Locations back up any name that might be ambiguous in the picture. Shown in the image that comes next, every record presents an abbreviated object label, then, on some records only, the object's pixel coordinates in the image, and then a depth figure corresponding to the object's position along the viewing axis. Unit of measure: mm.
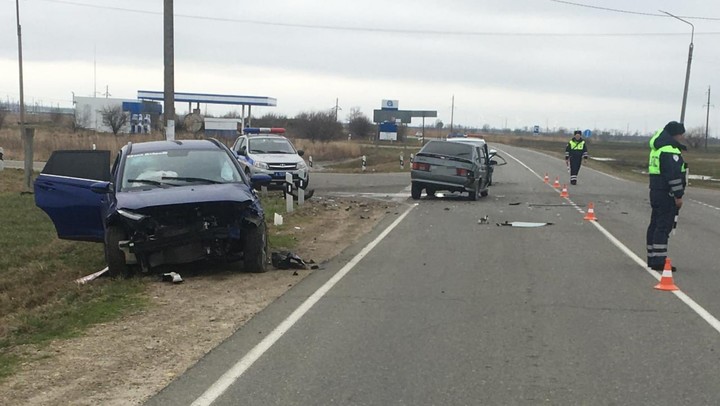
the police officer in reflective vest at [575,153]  28625
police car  22172
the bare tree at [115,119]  72688
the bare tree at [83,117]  93288
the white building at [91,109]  93750
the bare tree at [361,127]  100500
